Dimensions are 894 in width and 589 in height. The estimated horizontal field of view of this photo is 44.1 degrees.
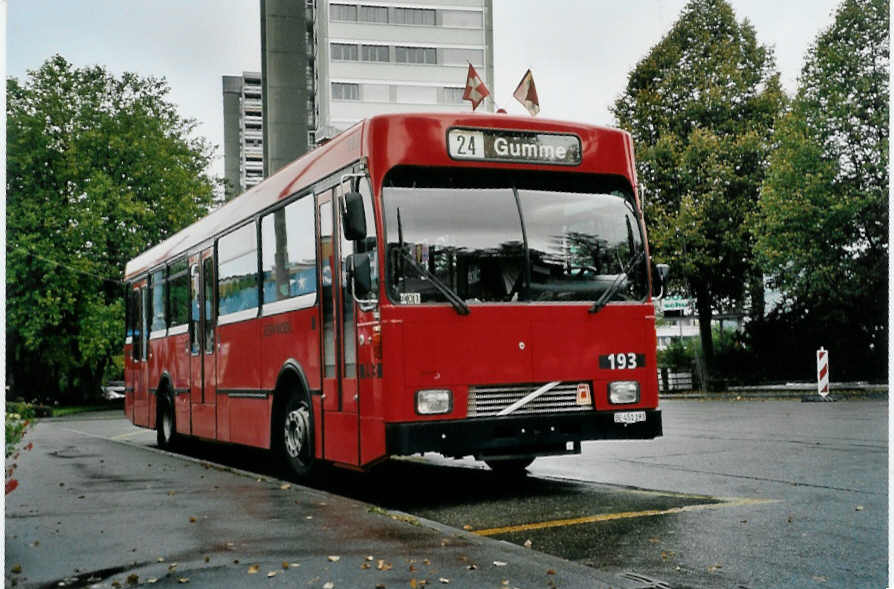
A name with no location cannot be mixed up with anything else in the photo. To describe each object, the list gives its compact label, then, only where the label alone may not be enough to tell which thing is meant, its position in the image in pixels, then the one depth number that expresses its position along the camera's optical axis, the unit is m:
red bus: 8.98
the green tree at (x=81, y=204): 35.00
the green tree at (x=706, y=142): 37.25
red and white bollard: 25.31
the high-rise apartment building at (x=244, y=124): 112.31
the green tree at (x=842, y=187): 30.48
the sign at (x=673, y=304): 32.81
